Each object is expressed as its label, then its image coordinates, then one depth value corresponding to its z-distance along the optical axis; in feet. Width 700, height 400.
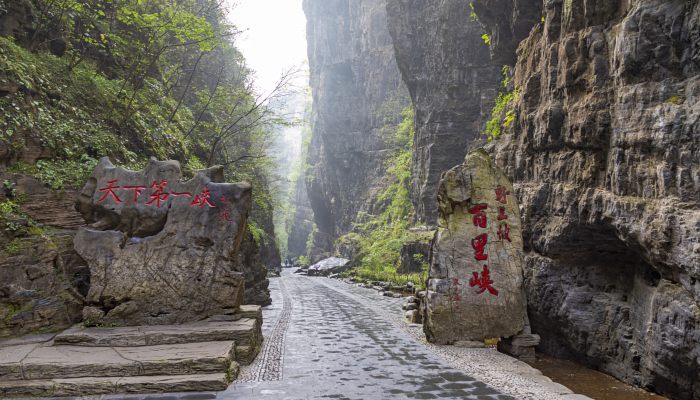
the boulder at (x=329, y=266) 99.66
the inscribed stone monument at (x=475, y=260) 25.48
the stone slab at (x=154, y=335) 21.01
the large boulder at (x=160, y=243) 23.88
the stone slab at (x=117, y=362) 17.72
